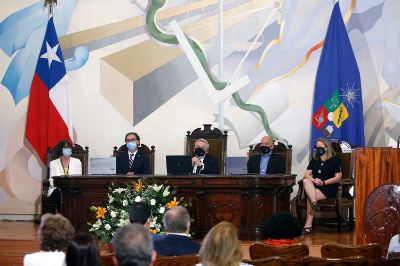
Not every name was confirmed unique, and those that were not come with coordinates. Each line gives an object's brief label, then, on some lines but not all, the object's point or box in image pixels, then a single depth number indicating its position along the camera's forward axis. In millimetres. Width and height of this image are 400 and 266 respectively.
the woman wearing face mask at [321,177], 13695
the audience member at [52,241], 5664
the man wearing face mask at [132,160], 14383
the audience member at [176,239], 6945
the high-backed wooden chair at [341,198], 13569
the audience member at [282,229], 7266
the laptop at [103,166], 14349
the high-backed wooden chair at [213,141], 14738
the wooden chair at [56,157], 14910
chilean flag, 15804
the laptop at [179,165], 13077
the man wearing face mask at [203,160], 13902
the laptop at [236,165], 15403
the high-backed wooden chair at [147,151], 14899
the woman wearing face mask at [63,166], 14601
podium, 9220
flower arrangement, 11375
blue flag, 14933
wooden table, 12584
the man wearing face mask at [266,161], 14085
